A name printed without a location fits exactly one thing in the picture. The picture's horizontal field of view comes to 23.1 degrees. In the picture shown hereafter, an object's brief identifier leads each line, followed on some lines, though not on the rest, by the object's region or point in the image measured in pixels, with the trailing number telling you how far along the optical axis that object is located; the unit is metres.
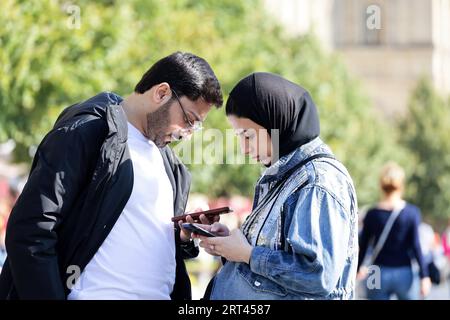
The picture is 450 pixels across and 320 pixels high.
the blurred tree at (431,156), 43.50
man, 3.76
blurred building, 60.72
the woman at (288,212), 3.73
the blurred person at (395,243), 7.88
